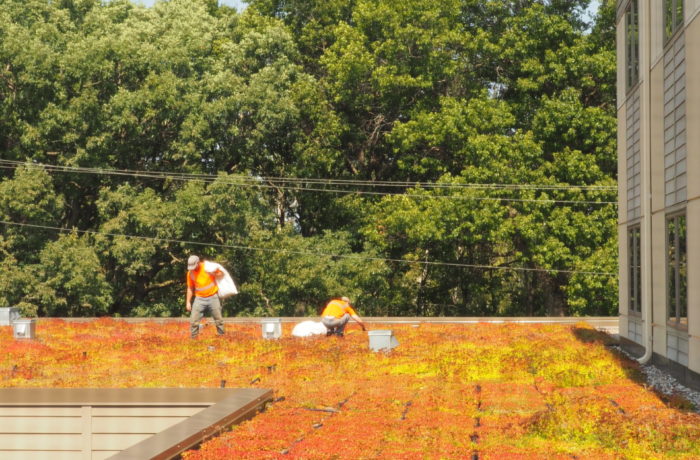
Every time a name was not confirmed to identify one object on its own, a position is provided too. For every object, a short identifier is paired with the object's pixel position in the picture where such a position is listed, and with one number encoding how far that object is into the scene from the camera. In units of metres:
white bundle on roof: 23.76
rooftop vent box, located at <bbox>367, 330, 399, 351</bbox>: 19.02
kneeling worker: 22.59
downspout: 18.00
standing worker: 21.47
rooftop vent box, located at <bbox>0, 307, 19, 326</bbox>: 27.39
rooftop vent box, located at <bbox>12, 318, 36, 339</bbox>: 22.77
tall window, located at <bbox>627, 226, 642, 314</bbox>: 20.22
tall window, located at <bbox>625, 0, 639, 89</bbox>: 20.64
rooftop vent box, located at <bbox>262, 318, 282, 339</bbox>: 22.58
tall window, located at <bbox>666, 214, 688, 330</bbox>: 15.65
